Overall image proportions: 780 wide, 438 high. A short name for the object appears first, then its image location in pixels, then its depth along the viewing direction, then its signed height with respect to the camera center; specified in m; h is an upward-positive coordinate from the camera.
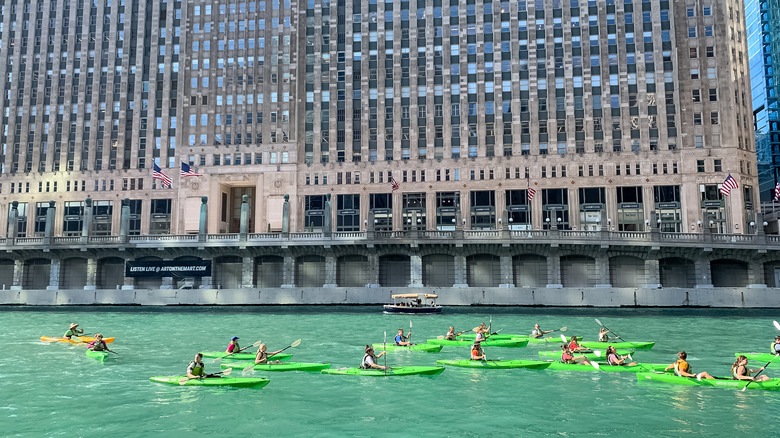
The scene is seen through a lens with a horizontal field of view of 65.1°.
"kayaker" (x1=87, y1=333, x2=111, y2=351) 33.78 -3.18
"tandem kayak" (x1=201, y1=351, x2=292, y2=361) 31.11 -3.65
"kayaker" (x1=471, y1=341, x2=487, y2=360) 30.47 -3.38
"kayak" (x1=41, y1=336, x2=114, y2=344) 38.21 -3.32
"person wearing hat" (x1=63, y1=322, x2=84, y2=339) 38.38 -2.79
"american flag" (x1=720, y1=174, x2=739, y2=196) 66.38 +10.49
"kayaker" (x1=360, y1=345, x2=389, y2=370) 27.98 -3.46
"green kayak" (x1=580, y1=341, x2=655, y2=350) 35.69 -3.59
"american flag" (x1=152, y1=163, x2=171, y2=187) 72.46 +12.94
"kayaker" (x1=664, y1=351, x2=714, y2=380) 25.83 -3.55
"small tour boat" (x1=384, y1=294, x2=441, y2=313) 56.62 -1.98
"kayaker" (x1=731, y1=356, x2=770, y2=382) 24.83 -3.60
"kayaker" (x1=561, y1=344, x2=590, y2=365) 29.56 -3.60
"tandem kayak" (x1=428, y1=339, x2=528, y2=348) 37.81 -3.63
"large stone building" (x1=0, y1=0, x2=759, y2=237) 90.88 +27.74
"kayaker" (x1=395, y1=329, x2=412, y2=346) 35.72 -3.24
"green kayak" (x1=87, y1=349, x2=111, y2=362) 32.91 -3.68
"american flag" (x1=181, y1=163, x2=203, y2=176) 76.03 +14.44
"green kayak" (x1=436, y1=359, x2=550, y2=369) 29.50 -3.86
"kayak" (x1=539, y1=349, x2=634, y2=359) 31.53 -3.73
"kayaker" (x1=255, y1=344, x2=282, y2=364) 29.66 -3.41
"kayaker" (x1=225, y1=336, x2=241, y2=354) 32.25 -3.23
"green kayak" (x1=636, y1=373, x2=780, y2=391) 24.45 -4.04
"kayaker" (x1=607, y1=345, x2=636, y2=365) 28.83 -3.52
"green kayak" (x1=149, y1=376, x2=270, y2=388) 25.11 -3.94
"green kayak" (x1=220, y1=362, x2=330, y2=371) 29.11 -3.85
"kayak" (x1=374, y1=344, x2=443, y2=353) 35.31 -3.64
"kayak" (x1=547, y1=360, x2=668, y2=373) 27.86 -3.88
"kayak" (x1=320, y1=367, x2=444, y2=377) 27.44 -3.92
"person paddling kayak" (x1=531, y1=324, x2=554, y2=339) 39.91 -3.19
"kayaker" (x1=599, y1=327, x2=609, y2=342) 35.98 -3.03
